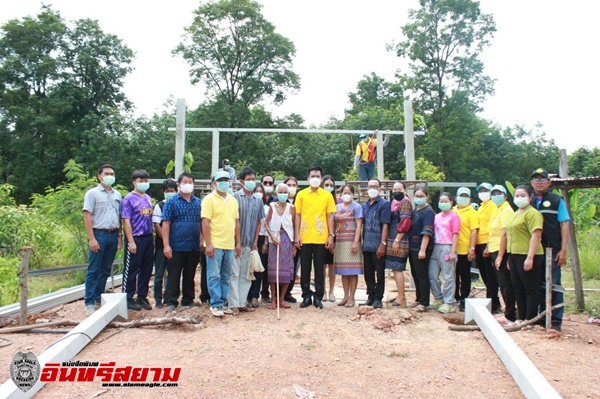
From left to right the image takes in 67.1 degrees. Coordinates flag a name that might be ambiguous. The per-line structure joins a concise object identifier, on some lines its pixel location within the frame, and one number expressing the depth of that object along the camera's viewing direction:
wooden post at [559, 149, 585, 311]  5.67
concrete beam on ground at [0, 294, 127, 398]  2.90
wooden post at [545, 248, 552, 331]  4.36
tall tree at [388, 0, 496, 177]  24.12
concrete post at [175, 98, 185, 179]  7.54
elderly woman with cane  5.53
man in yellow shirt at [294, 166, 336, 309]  5.55
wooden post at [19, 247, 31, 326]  4.27
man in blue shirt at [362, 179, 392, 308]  5.59
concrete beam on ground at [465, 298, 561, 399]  2.93
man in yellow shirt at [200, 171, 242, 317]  5.01
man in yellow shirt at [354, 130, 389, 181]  8.83
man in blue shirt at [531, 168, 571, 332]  4.62
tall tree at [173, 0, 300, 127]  24.34
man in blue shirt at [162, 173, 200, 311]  5.25
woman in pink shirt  5.52
